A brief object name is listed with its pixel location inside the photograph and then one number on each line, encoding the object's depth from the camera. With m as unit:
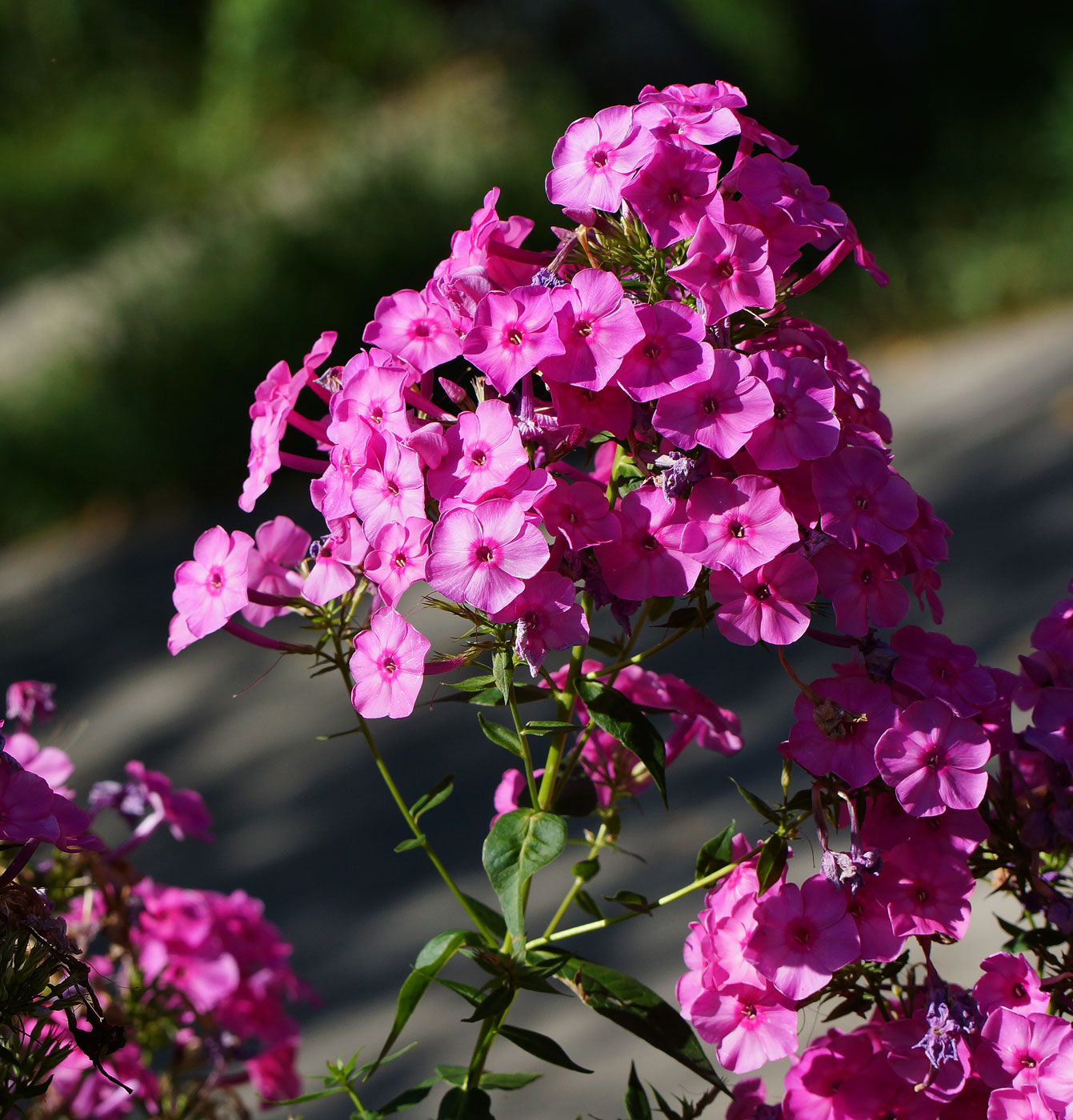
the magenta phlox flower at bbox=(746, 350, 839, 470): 1.12
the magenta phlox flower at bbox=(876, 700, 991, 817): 1.13
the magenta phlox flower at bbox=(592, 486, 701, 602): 1.12
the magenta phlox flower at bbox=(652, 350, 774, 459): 1.12
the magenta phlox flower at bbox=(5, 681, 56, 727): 1.26
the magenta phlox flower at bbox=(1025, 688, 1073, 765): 1.15
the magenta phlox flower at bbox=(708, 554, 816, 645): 1.13
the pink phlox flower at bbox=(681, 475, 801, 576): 1.12
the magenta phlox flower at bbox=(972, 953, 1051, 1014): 1.15
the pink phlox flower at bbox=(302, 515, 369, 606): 1.16
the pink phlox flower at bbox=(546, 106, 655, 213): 1.14
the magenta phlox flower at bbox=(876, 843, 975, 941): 1.14
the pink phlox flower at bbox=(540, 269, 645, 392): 1.12
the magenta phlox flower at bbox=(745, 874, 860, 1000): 1.13
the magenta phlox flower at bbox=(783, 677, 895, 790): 1.13
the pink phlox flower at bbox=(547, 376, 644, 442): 1.13
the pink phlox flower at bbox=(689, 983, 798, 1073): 1.14
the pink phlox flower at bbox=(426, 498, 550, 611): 1.11
